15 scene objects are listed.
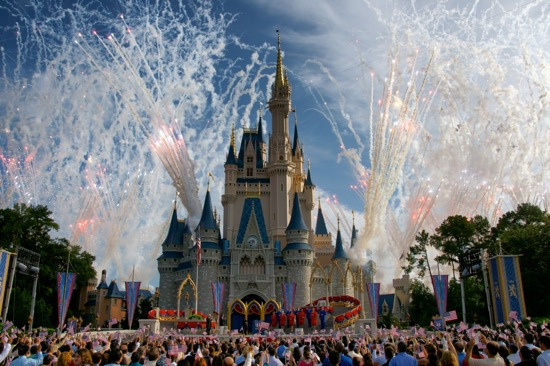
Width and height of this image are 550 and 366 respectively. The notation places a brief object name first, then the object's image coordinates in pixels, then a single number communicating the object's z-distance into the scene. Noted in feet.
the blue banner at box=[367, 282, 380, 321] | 144.56
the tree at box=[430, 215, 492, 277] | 163.02
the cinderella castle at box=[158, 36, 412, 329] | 204.85
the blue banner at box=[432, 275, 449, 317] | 105.60
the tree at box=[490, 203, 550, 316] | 112.78
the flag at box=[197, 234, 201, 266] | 172.45
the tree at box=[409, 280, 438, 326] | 155.12
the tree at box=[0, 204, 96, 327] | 148.36
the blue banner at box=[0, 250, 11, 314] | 84.94
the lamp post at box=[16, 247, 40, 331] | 94.32
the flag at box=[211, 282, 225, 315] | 161.89
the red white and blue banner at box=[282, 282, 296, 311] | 171.63
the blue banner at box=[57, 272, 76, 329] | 110.22
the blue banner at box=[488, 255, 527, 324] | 92.02
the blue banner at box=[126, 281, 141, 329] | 137.80
